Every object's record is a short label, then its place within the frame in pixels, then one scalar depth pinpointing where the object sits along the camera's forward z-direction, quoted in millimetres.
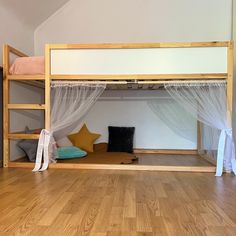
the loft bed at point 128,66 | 3529
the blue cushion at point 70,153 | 4367
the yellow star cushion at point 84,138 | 5102
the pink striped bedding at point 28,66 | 3816
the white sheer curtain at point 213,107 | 3482
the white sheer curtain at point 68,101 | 3779
